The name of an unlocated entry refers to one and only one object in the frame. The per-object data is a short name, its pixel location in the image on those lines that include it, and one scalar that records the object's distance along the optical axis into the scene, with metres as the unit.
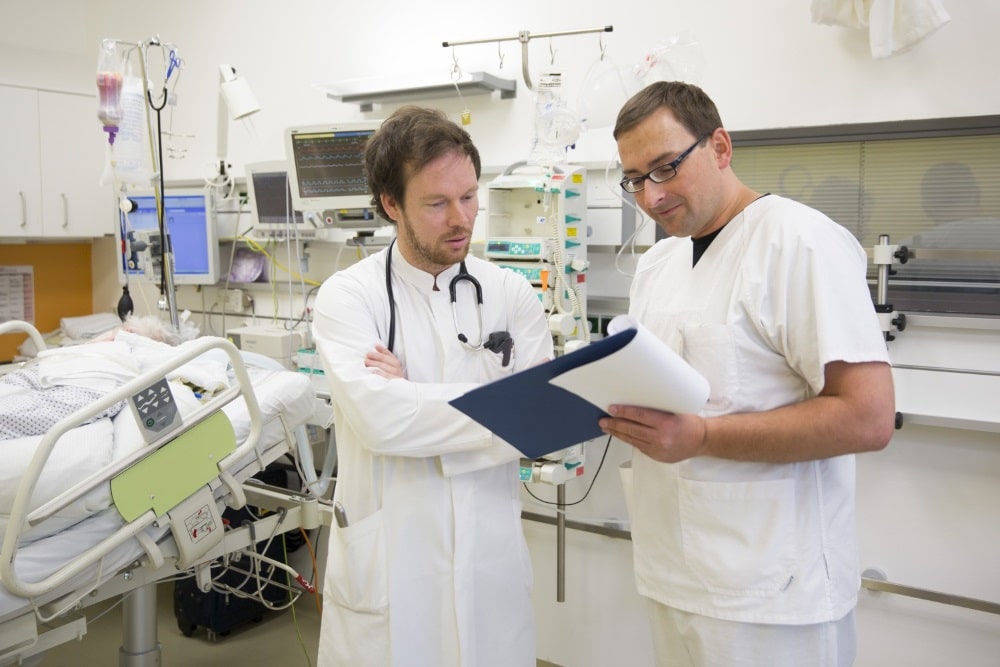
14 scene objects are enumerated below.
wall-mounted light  2.92
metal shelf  2.90
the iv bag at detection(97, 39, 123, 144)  2.74
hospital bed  1.62
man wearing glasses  1.20
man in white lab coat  1.53
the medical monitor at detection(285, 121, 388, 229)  3.04
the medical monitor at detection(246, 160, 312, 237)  3.46
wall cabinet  4.06
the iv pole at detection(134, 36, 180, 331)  2.72
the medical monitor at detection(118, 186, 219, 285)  3.81
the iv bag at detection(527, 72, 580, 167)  2.42
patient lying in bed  1.87
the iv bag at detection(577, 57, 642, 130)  2.46
